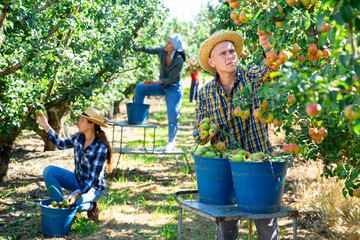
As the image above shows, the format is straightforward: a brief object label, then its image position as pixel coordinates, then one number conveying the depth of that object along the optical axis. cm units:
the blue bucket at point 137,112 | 597
